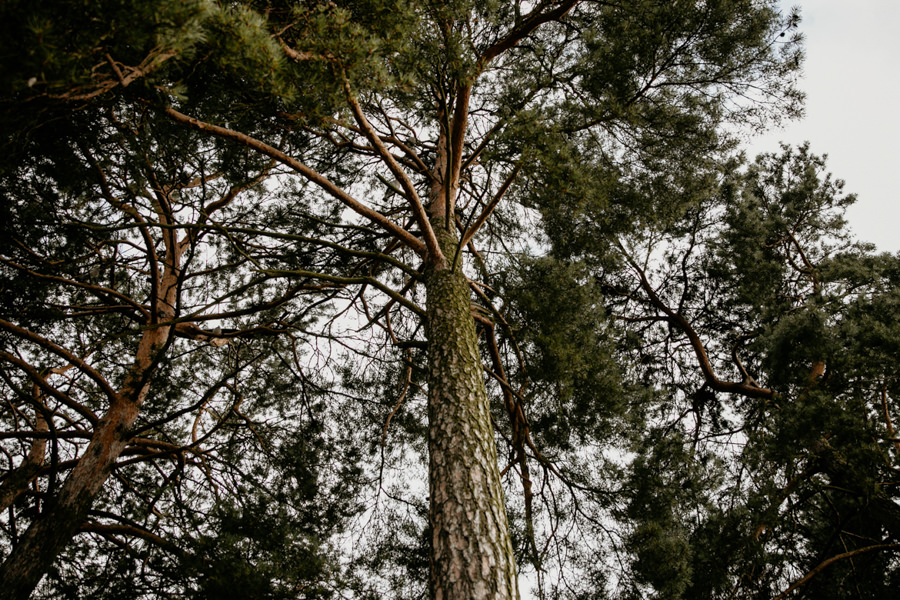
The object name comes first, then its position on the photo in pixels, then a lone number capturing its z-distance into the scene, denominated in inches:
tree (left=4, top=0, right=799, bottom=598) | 80.3
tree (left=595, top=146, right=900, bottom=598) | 111.3
